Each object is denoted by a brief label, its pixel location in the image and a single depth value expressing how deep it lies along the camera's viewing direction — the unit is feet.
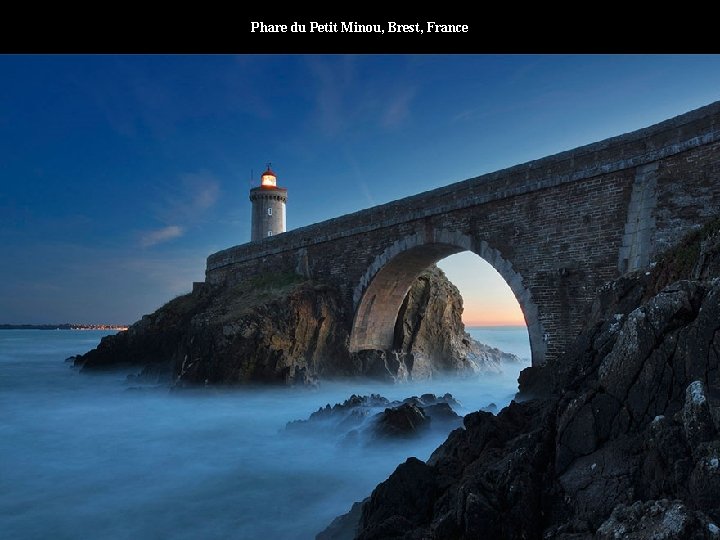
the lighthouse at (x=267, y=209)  114.83
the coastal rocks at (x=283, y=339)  59.31
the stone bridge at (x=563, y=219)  34.73
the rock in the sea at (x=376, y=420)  35.47
